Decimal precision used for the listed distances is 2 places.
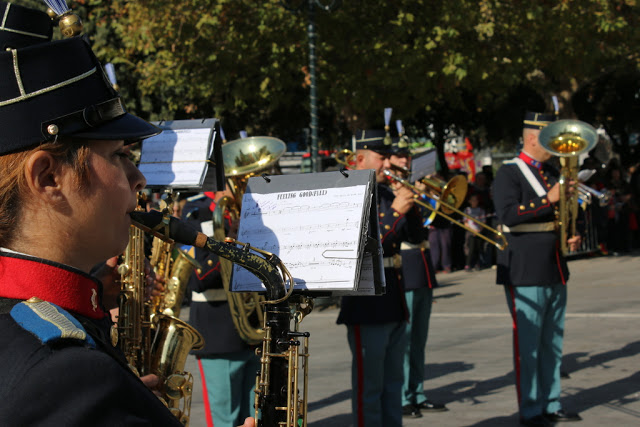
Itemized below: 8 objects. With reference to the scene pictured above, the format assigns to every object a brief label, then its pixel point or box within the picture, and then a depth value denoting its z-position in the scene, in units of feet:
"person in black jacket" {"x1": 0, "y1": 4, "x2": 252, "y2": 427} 4.54
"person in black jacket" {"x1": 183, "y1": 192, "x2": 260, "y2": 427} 15.19
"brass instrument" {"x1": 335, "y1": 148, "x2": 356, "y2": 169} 23.39
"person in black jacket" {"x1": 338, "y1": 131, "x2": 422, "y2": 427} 16.53
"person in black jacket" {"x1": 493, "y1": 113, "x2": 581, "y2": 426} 20.01
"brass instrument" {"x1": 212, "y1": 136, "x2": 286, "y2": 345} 14.97
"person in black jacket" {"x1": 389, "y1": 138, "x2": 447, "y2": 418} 22.02
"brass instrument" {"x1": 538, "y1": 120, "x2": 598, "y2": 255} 20.45
